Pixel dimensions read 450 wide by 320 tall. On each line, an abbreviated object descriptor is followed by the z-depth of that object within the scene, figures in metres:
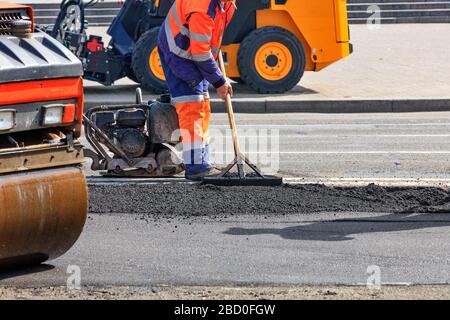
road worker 18.81
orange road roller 13.00
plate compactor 19.66
